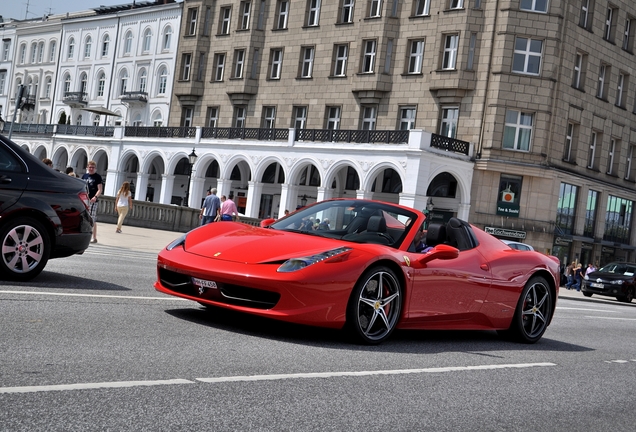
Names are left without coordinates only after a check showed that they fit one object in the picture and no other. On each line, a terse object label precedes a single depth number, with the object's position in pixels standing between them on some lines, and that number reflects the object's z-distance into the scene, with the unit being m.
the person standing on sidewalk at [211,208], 30.89
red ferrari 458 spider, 7.79
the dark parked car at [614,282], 36.78
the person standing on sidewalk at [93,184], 20.52
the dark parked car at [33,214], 9.65
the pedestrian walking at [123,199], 29.91
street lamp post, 45.29
